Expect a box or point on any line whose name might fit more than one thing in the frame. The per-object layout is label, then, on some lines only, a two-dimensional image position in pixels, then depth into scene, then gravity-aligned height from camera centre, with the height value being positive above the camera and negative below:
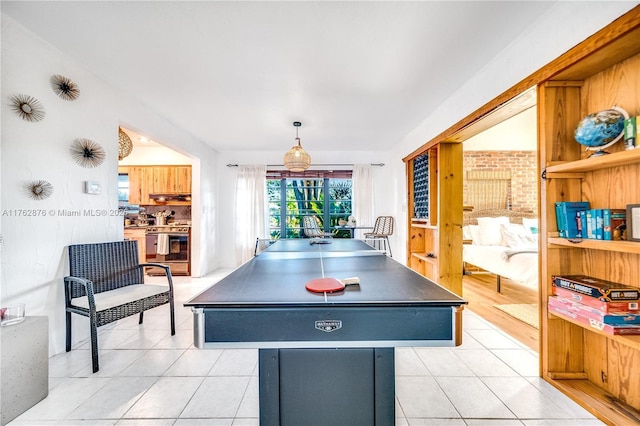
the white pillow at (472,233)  4.77 -0.38
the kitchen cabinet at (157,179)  5.52 +0.71
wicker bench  2.04 -0.65
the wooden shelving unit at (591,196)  1.48 +0.09
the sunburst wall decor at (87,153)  2.42 +0.58
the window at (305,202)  6.16 +0.24
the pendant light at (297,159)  3.53 +0.70
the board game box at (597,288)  1.45 -0.44
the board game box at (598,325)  1.42 -0.63
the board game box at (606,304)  1.44 -0.51
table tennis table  1.10 -0.49
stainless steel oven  5.07 -0.61
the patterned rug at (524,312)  2.86 -1.15
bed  3.43 -0.52
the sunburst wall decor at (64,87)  2.25 +1.09
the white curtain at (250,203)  5.77 +0.22
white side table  1.48 -0.87
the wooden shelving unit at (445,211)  3.41 +0.01
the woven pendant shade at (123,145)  3.23 +0.84
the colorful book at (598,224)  1.54 -0.08
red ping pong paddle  1.25 -0.35
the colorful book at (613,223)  1.48 -0.07
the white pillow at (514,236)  4.39 -0.41
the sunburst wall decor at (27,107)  1.98 +0.81
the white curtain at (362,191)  5.84 +0.46
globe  1.47 +0.46
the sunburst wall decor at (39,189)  2.05 +0.20
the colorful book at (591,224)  1.58 -0.08
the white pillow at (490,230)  4.62 -0.33
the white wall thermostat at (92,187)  2.51 +0.26
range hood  5.61 +0.36
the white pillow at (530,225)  4.63 -0.24
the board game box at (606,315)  1.43 -0.57
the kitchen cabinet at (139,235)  5.23 -0.40
